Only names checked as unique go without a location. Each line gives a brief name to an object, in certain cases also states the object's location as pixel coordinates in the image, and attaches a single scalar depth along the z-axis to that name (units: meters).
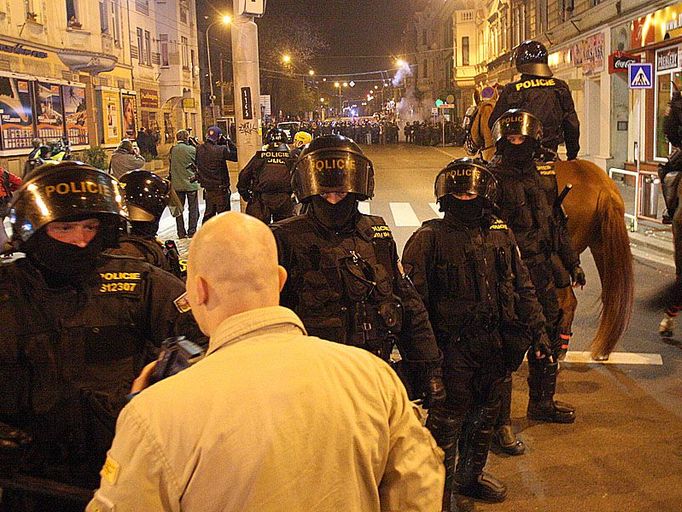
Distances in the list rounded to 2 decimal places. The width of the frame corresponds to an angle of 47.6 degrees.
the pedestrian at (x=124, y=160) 13.26
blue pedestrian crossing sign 14.58
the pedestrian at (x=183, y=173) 14.38
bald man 1.58
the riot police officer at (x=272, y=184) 10.04
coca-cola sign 20.05
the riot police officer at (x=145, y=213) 4.10
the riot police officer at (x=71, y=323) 2.65
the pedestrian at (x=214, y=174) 13.75
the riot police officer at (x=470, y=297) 4.16
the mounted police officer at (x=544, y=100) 7.14
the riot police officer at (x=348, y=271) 3.48
